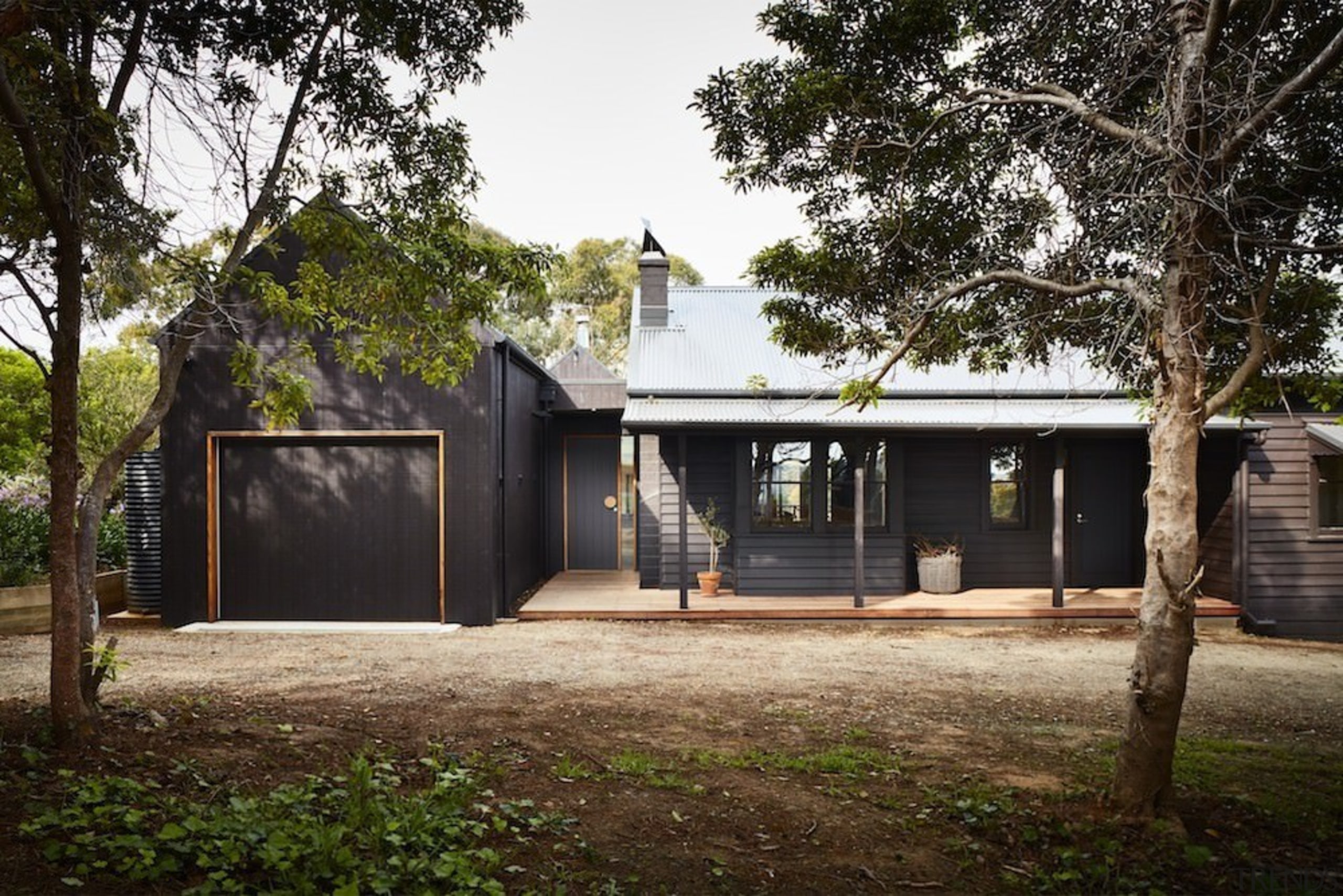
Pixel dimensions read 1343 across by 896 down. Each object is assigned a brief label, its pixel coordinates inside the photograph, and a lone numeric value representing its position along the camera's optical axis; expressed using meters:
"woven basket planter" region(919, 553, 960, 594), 12.06
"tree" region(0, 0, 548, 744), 4.75
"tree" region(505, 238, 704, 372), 36.03
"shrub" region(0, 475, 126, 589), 10.23
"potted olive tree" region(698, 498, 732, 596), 12.13
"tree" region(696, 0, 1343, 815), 4.25
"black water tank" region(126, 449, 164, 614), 10.76
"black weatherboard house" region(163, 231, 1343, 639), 10.50
